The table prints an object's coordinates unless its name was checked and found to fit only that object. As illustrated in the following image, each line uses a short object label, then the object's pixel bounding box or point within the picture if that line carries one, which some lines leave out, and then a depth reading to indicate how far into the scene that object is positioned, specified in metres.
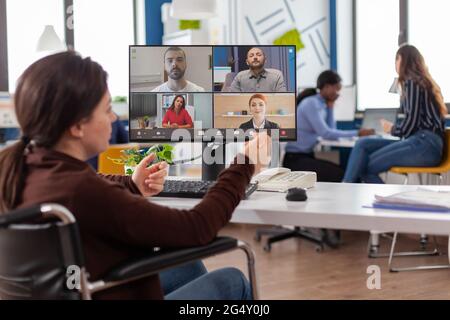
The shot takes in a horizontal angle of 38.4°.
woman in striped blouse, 3.99
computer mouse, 1.76
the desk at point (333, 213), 1.44
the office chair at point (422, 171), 4.00
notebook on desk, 1.52
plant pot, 2.04
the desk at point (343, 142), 4.54
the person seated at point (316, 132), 4.48
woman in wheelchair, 1.17
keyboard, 1.82
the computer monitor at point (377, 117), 4.95
